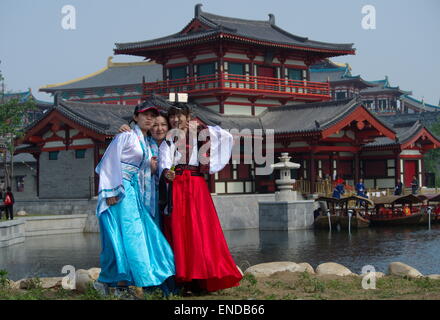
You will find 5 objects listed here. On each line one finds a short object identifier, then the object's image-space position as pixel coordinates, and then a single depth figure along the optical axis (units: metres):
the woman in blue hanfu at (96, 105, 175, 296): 7.60
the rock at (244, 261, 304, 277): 10.25
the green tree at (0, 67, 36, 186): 28.67
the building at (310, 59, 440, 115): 54.56
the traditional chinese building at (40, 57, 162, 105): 54.94
